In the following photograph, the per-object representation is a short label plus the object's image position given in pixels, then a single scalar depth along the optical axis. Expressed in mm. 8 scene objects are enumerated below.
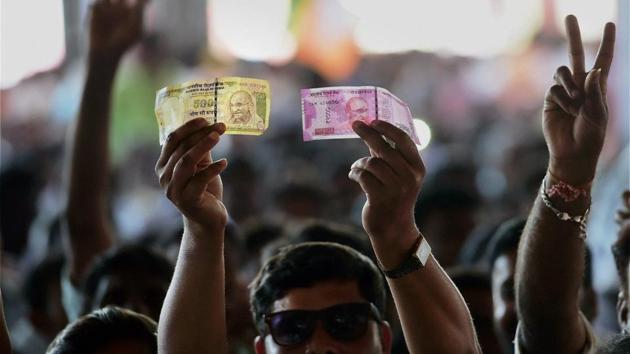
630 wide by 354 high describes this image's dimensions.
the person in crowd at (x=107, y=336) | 6488
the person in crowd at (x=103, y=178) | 8797
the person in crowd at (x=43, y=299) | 11406
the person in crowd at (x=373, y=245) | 5496
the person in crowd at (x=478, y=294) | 9227
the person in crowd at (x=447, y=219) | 12219
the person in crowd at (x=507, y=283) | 8312
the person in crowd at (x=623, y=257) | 7062
